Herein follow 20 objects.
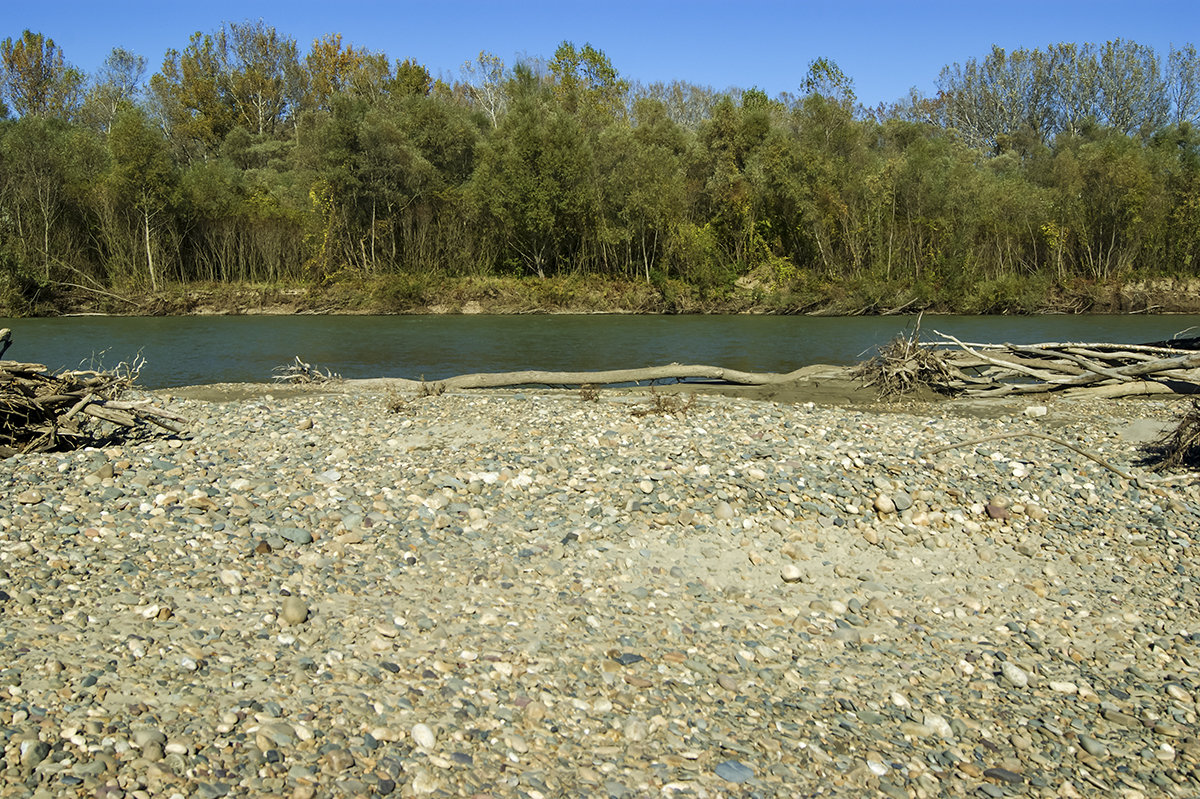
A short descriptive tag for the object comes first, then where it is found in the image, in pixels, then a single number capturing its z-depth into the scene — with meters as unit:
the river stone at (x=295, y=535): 7.76
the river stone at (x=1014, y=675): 5.90
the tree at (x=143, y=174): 42.59
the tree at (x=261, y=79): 70.25
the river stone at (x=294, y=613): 6.27
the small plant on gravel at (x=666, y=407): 12.63
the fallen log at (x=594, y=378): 17.23
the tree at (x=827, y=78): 53.56
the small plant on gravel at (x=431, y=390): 15.45
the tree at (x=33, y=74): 68.81
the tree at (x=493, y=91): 69.25
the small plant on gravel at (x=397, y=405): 13.47
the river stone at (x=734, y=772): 4.75
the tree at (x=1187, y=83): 65.50
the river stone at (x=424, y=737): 4.88
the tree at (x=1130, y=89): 67.25
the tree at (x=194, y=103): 67.44
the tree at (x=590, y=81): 63.06
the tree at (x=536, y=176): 45.88
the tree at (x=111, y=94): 66.75
